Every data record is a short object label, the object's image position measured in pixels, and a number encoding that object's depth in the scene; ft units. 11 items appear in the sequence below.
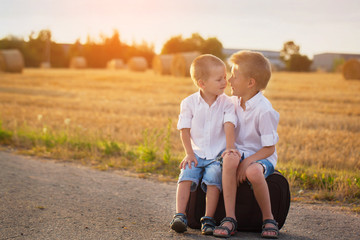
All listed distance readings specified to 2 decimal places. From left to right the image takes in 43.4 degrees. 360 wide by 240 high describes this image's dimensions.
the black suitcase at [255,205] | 10.63
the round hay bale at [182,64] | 74.71
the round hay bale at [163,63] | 86.84
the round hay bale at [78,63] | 148.87
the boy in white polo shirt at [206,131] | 10.52
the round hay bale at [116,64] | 139.95
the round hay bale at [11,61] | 83.51
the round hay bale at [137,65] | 114.73
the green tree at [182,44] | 125.39
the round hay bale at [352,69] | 74.08
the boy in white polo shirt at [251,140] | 10.07
